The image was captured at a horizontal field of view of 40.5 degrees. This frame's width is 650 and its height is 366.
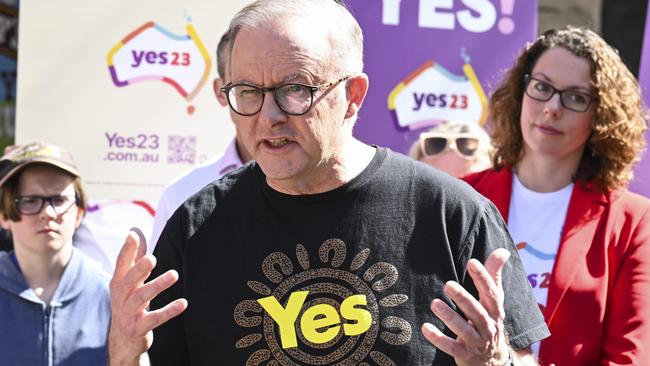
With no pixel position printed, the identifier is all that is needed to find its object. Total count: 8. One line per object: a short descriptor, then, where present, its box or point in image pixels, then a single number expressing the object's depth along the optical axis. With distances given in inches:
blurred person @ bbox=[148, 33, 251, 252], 130.8
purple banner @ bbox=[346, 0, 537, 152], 162.2
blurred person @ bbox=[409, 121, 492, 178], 163.6
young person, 130.2
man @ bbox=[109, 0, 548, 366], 75.2
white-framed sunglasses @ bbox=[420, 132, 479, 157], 163.6
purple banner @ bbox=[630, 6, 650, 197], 154.6
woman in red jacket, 109.7
